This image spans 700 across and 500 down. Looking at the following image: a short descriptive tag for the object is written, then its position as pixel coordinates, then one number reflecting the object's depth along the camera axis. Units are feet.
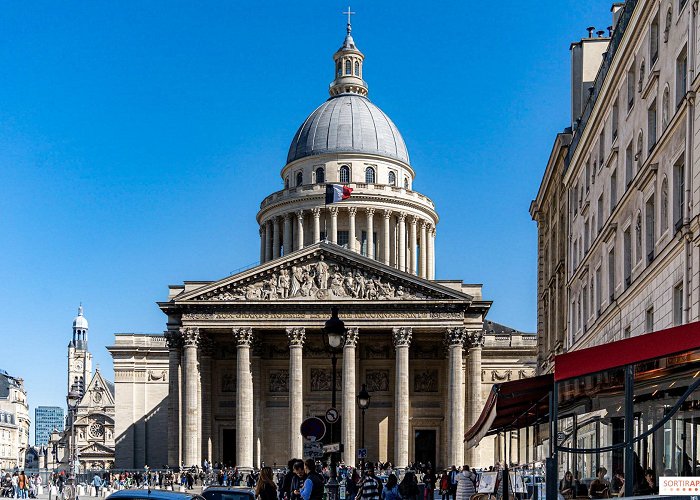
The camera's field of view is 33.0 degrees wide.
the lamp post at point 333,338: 87.15
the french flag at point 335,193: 255.25
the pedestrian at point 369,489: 86.74
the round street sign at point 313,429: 75.56
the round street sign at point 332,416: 86.58
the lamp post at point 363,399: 113.29
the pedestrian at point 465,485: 90.02
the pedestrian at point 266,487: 63.87
